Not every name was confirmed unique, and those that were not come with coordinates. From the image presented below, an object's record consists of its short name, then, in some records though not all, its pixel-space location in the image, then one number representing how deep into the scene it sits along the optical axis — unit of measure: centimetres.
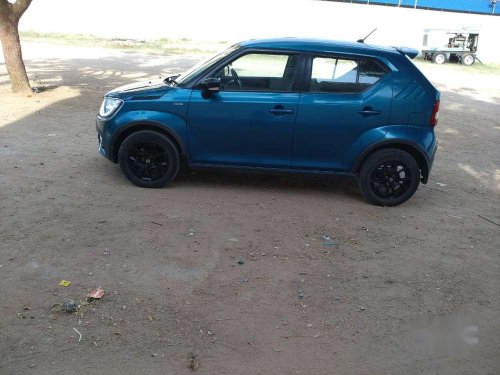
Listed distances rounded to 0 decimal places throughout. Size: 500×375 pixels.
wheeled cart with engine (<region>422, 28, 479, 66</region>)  2738
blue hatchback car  571
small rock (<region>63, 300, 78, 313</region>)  361
